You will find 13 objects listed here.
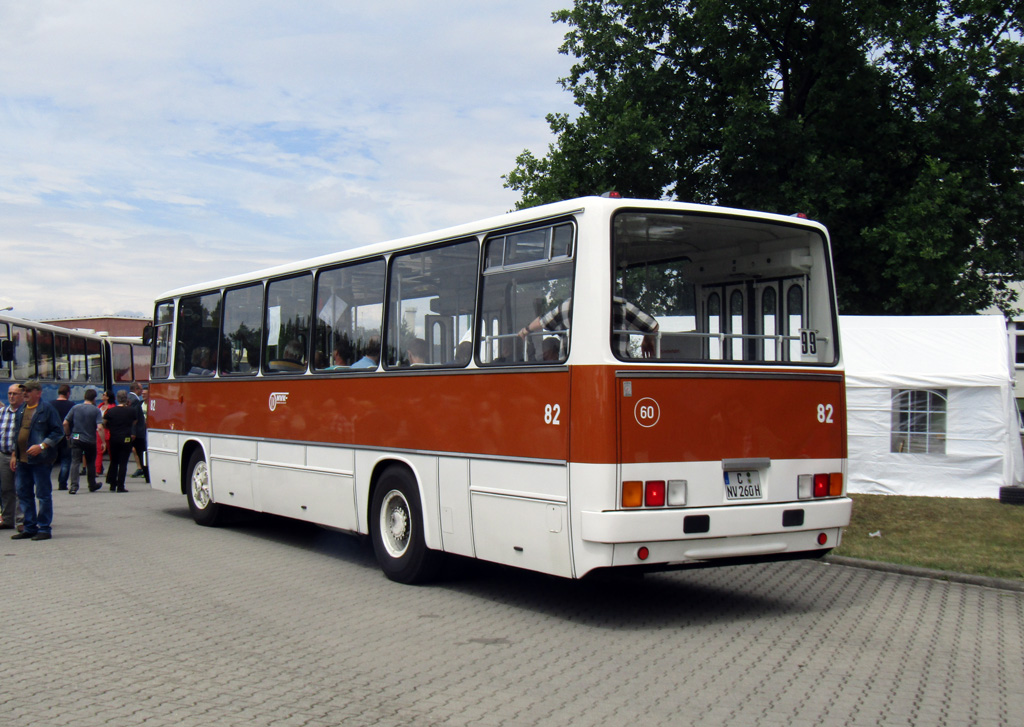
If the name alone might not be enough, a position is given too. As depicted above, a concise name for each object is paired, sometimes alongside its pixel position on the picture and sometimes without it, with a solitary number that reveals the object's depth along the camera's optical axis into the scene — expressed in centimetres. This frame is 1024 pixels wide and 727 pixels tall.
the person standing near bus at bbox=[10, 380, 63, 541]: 1246
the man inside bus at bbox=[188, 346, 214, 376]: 1355
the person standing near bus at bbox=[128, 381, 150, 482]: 2092
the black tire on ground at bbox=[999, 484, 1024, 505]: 1612
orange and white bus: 740
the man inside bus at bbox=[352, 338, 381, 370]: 992
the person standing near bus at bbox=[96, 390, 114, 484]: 2082
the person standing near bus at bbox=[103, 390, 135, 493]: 1972
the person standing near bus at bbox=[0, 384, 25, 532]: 1275
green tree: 2414
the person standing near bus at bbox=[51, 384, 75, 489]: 1961
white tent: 1747
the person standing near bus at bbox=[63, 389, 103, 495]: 1969
